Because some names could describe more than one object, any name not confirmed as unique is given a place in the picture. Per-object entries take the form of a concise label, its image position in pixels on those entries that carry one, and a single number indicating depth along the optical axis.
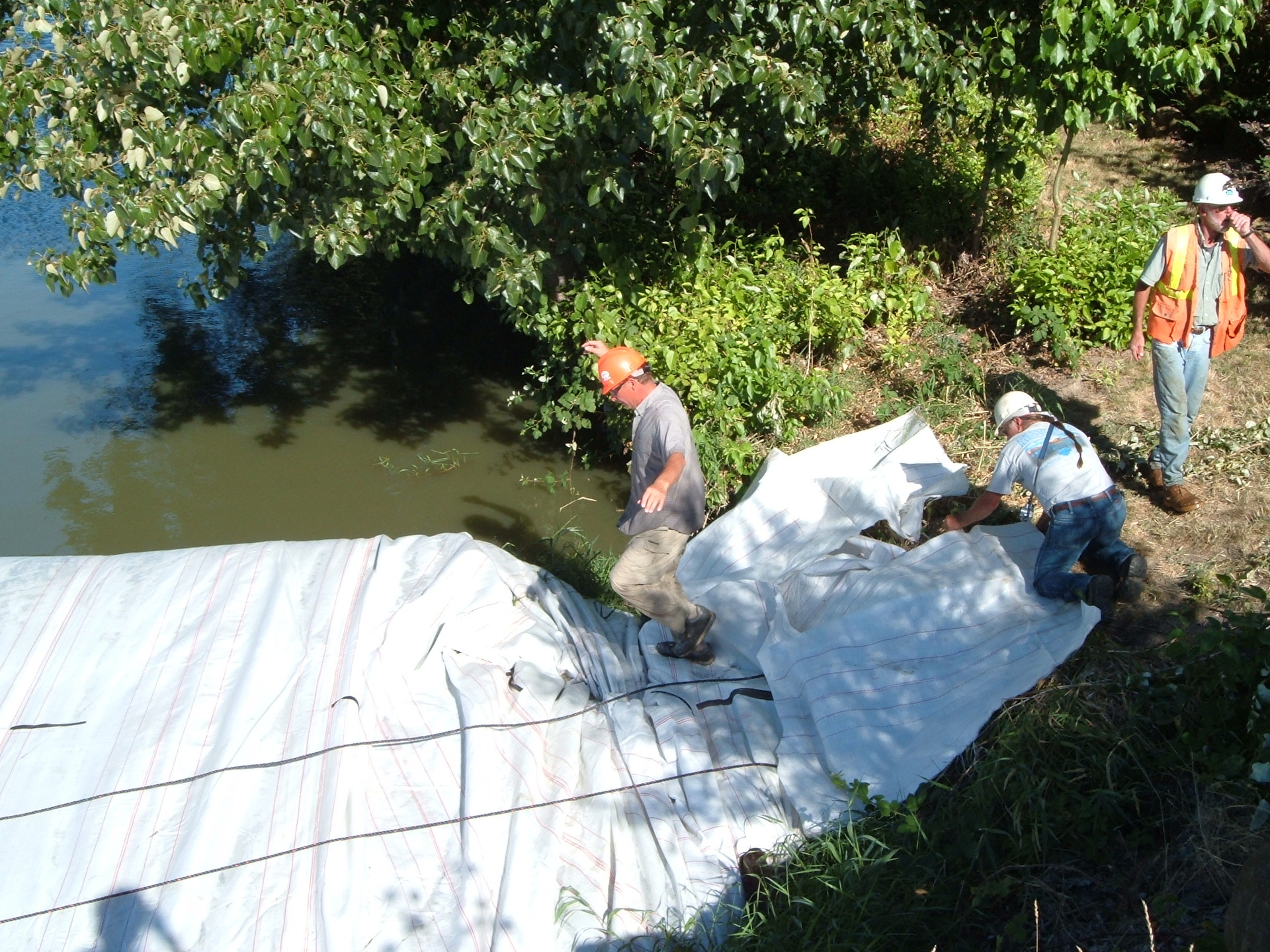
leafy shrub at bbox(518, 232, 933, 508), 6.28
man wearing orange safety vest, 4.55
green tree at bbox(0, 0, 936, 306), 4.91
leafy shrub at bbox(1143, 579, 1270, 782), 3.29
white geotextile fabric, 3.34
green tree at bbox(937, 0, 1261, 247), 5.73
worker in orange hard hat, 4.33
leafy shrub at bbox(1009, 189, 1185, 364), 6.36
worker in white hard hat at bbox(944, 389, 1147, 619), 4.05
